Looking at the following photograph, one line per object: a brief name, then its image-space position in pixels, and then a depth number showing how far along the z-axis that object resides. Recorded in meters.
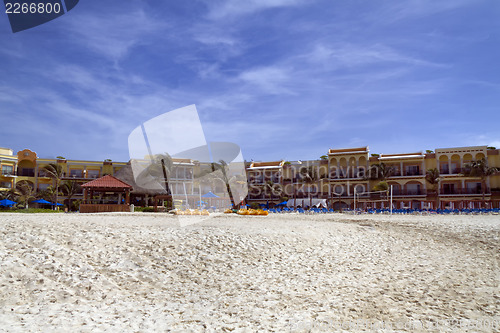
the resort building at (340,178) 44.47
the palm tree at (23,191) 44.44
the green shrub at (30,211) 26.33
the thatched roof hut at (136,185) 35.22
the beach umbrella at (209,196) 34.38
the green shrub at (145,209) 30.50
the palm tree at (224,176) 43.25
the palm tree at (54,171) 46.44
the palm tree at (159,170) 38.19
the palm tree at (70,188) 48.19
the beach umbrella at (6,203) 33.28
